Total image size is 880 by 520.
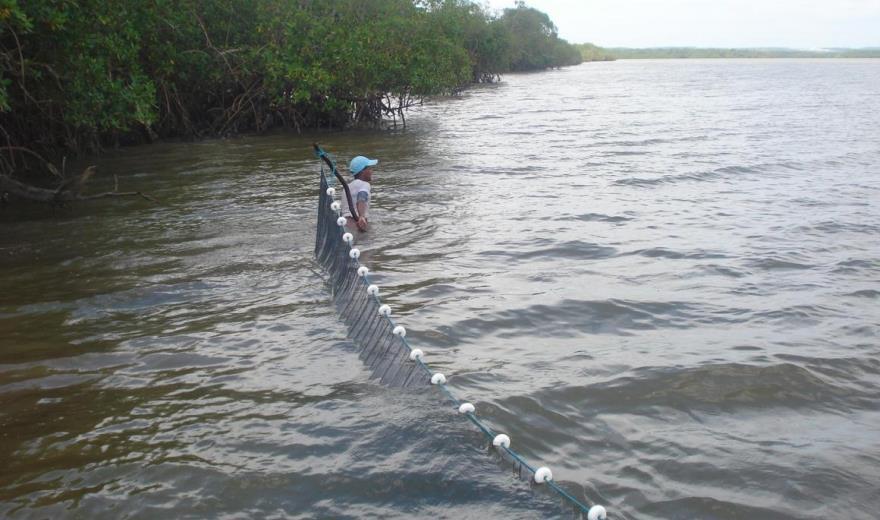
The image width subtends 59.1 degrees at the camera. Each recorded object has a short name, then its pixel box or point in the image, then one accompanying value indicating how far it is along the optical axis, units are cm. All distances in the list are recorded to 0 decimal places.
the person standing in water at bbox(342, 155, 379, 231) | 956
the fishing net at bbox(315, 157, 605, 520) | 418
